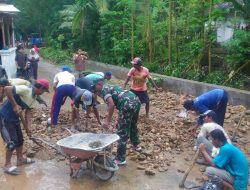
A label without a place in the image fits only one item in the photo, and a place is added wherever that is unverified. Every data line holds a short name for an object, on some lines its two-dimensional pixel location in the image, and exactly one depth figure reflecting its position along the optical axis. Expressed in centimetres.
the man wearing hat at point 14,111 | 608
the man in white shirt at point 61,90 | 811
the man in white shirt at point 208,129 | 611
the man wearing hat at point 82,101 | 745
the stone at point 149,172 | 631
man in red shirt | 909
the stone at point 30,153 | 700
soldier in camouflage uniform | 629
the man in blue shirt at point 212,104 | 704
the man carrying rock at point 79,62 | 1455
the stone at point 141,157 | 687
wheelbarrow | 561
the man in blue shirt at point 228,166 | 495
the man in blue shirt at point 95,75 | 789
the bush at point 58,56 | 2254
